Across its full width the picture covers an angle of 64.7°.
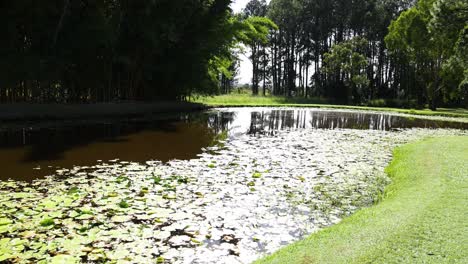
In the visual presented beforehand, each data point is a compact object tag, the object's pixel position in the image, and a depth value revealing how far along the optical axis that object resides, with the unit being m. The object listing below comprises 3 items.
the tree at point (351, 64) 41.38
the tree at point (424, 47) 33.16
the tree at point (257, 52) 55.62
